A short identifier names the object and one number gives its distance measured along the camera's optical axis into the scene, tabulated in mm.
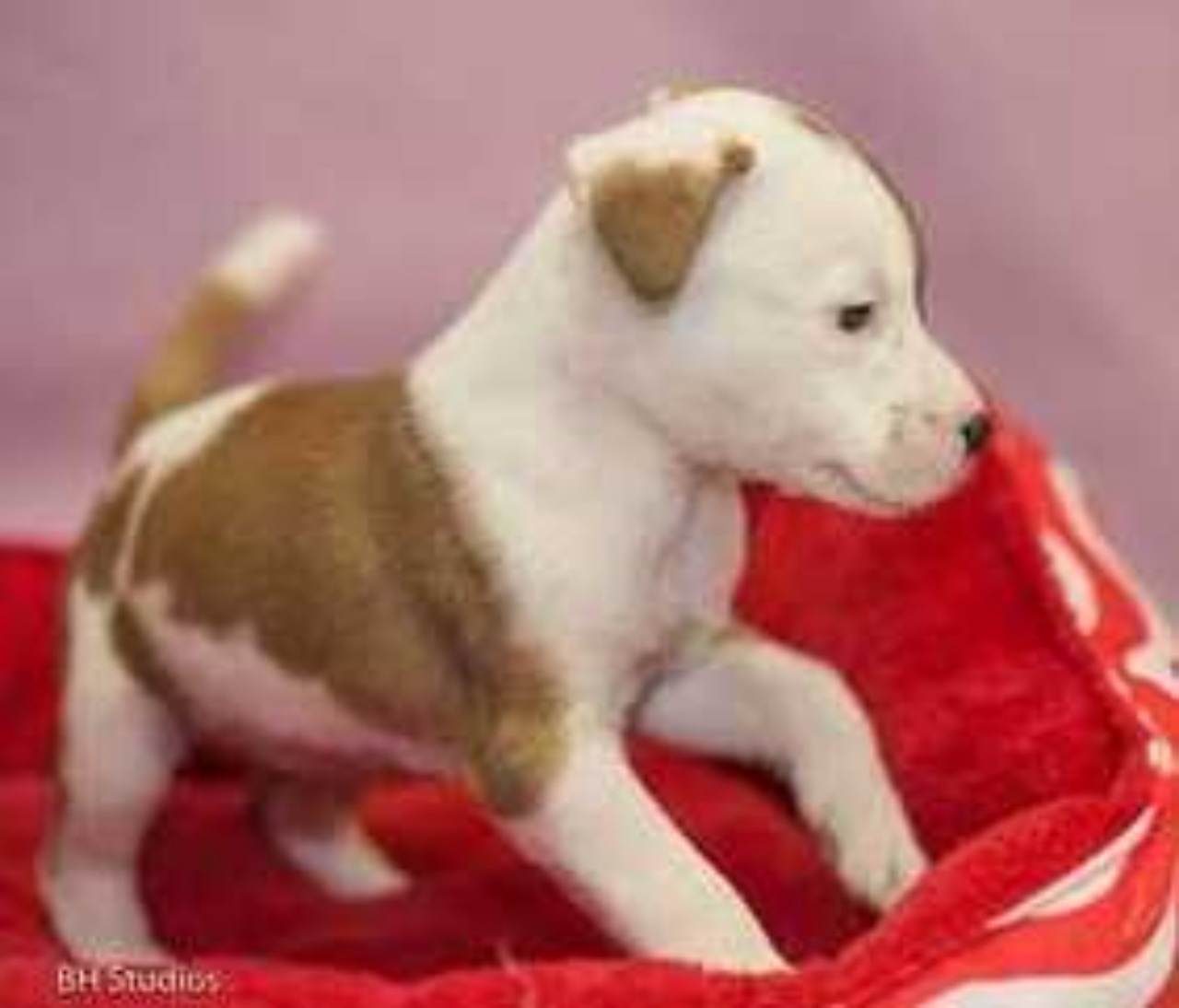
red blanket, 1202
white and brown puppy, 1177
